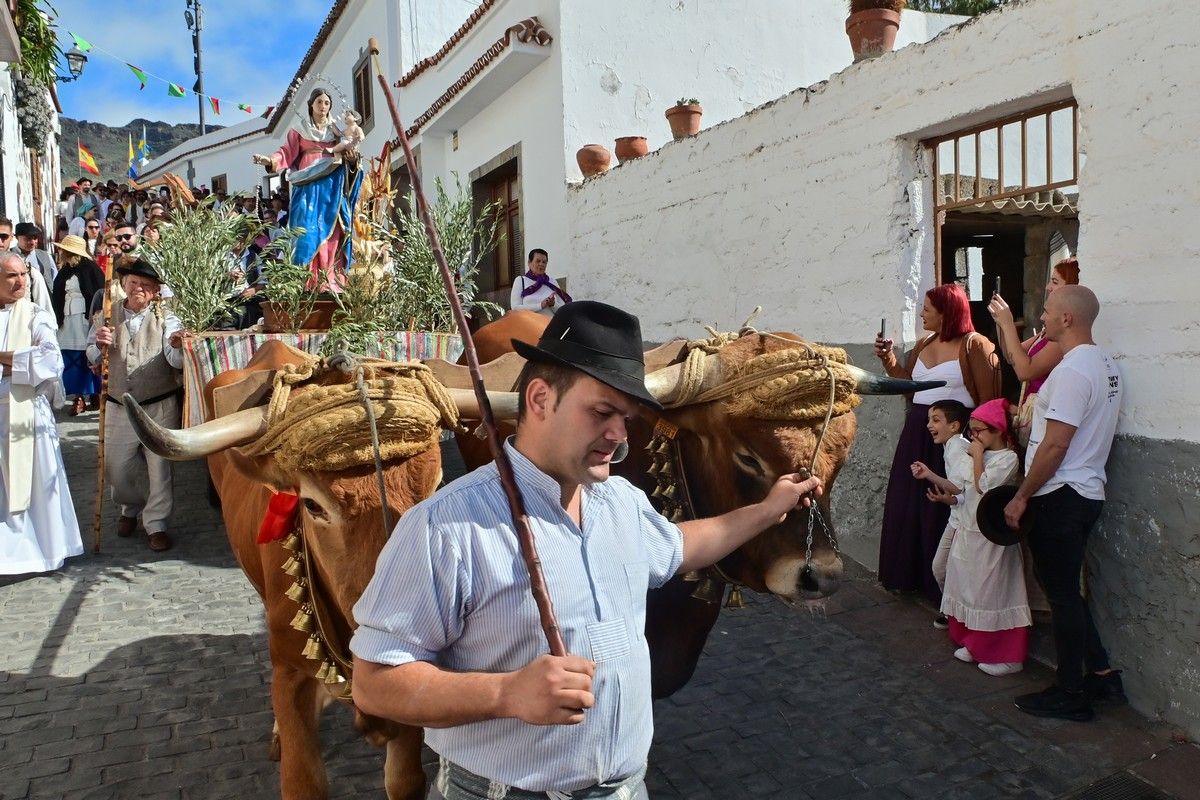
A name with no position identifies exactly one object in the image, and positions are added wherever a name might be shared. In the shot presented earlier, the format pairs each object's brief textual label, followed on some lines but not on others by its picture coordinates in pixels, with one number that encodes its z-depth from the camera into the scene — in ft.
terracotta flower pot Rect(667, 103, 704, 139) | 27.20
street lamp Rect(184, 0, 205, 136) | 100.01
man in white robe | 19.26
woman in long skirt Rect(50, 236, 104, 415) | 34.76
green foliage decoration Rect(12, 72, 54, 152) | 52.70
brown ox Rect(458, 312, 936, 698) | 8.63
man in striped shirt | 4.99
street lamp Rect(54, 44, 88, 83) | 44.47
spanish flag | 74.49
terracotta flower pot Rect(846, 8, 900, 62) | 19.70
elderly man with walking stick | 20.99
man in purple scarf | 32.50
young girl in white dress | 15.02
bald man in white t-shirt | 13.08
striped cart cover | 14.10
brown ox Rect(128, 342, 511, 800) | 7.35
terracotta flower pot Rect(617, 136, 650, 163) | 29.71
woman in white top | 16.30
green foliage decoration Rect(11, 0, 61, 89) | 28.84
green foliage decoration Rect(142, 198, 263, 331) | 15.67
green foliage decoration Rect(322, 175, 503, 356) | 15.52
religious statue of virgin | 19.70
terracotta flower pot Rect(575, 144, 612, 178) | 32.04
